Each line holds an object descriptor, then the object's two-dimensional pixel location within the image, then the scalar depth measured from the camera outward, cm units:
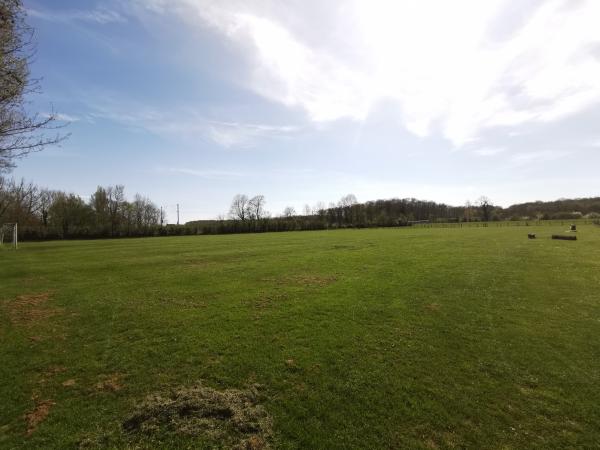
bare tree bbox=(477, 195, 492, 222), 15359
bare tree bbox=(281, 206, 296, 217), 13750
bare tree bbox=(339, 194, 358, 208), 15573
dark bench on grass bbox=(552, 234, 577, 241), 3653
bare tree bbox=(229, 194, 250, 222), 12425
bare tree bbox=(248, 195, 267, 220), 12395
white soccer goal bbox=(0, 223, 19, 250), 4028
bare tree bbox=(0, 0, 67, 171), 555
